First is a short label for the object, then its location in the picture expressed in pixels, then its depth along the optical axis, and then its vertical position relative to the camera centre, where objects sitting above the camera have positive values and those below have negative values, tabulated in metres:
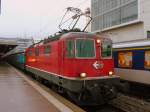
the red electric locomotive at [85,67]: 5.12 -0.46
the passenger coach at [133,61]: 6.29 -0.29
